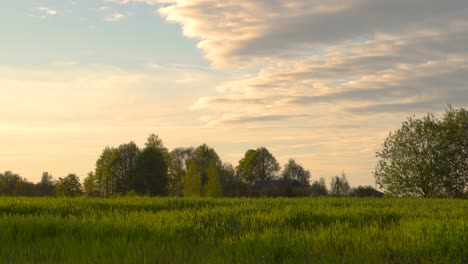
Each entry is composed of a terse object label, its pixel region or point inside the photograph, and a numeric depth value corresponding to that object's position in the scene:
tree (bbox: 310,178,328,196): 127.06
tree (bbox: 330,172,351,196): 118.56
